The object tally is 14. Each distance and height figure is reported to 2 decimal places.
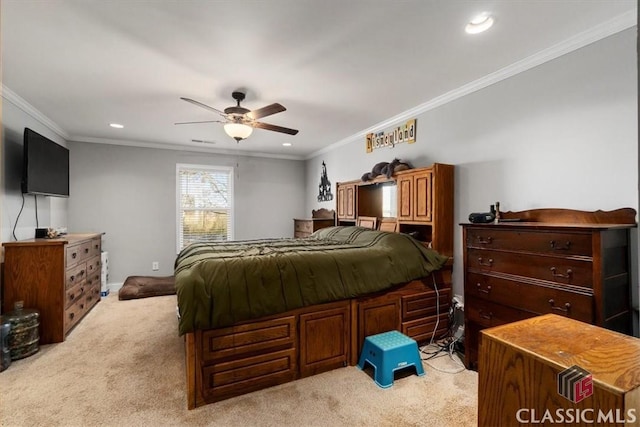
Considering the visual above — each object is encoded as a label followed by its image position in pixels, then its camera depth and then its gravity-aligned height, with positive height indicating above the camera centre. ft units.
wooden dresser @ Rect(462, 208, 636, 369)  5.57 -1.22
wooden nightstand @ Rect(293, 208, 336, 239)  16.58 -0.51
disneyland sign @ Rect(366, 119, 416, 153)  11.69 +3.35
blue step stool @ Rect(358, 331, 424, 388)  7.13 -3.60
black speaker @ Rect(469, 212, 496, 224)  7.68 -0.12
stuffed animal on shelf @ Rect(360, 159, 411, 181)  11.37 +1.80
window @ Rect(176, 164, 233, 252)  17.92 +0.67
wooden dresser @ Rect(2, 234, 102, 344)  9.12 -2.15
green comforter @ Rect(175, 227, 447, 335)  6.48 -1.56
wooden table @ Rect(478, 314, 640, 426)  2.23 -1.37
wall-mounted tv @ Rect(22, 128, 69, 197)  10.40 +1.86
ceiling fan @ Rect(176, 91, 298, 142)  8.97 +3.09
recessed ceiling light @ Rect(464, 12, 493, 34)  6.07 +4.07
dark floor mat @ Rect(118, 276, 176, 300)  14.44 -3.74
